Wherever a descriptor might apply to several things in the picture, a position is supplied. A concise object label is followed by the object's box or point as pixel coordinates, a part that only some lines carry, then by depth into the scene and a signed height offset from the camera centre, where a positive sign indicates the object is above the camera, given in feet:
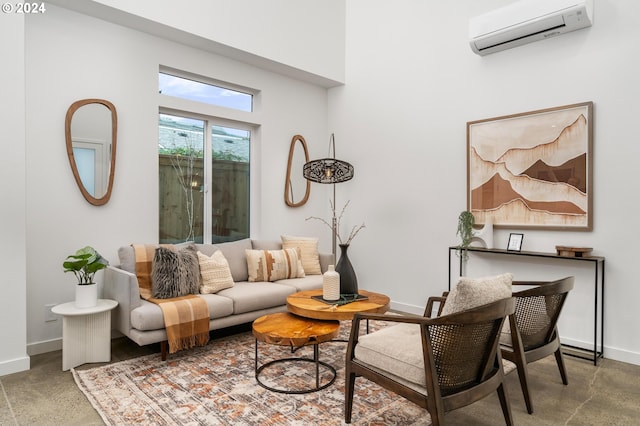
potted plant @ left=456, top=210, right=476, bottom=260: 13.06 -0.68
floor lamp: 13.30 +1.28
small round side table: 9.84 -3.18
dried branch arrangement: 17.42 -0.79
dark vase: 10.61 -1.82
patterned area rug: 7.61 -3.98
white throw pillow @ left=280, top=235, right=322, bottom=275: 15.05 -1.59
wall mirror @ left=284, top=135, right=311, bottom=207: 17.11 +1.36
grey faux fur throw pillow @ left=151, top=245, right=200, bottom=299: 11.10 -1.90
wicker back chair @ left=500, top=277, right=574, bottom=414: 7.92 -2.43
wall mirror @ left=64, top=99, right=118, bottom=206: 11.54 +1.83
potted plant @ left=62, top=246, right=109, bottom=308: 10.03 -1.58
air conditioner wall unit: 10.99 +5.41
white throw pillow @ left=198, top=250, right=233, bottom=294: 12.08 -2.03
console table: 10.63 -2.26
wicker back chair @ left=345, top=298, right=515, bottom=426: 6.11 -2.49
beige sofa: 10.07 -2.57
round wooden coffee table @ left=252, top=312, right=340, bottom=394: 8.26 -2.67
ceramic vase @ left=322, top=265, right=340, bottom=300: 10.10 -1.95
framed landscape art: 11.52 +1.28
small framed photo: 12.46 -1.02
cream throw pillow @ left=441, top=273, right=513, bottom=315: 6.32 -1.37
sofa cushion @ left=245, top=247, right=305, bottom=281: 13.76 -1.98
